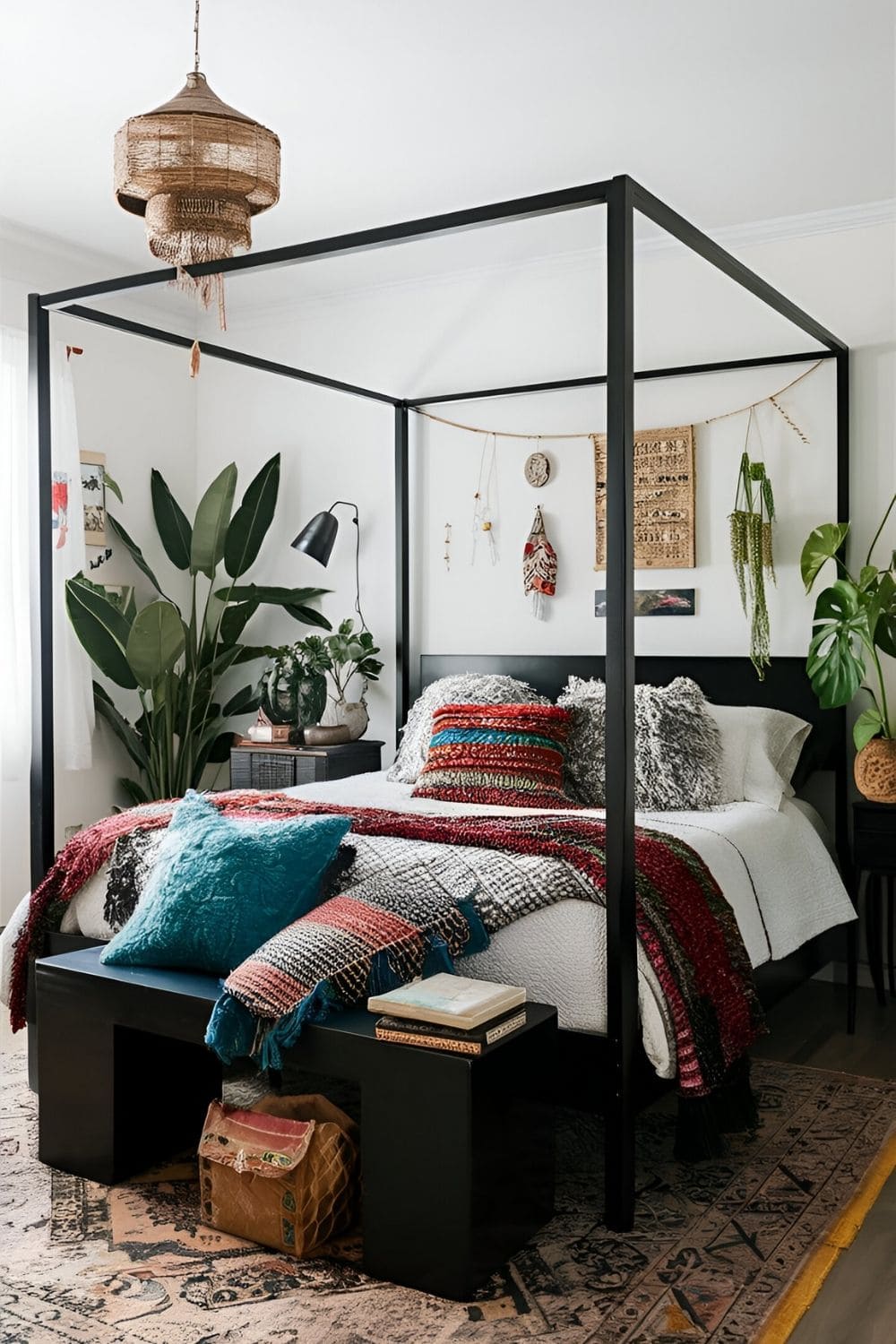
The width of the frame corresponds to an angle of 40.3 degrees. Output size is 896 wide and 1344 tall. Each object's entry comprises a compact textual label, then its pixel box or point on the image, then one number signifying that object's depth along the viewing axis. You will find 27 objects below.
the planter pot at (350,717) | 5.07
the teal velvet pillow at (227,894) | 2.66
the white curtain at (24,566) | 4.77
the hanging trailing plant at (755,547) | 4.21
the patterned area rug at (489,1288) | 2.13
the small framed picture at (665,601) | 4.63
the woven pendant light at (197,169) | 2.48
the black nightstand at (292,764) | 4.78
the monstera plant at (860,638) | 3.77
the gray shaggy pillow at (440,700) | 4.40
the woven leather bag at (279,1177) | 2.36
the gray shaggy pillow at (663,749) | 3.82
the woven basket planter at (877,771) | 3.78
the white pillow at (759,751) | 3.93
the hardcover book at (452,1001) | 2.25
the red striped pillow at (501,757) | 3.90
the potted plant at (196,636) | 5.02
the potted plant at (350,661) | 5.07
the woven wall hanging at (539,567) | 4.90
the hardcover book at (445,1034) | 2.22
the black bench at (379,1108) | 2.21
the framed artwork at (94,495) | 5.25
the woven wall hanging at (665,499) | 4.61
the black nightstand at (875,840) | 3.73
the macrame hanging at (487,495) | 5.09
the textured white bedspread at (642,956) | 2.62
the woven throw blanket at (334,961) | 2.39
